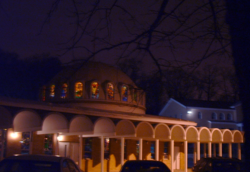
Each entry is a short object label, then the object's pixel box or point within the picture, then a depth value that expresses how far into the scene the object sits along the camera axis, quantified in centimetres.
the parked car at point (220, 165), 1559
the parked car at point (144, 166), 1007
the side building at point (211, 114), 4378
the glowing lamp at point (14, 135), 1986
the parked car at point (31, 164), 838
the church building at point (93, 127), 1845
